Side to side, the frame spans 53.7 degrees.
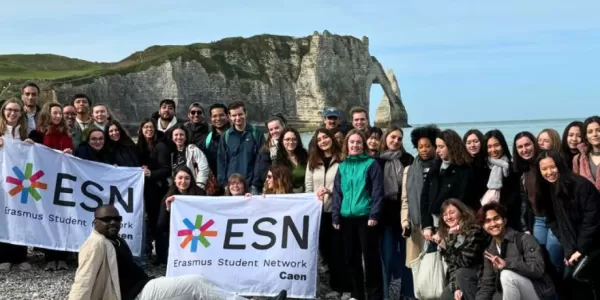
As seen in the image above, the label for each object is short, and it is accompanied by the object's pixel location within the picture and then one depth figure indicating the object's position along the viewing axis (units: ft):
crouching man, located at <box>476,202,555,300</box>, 17.16
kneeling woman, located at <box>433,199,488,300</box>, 18.26
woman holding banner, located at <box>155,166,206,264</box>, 24.45
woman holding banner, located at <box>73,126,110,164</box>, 26.58
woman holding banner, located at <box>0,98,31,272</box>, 25.43
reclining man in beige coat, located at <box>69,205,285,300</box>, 16.43
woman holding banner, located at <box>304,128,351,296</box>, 22.71
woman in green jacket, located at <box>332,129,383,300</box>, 21.43
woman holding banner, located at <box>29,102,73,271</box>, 26.40
